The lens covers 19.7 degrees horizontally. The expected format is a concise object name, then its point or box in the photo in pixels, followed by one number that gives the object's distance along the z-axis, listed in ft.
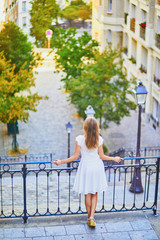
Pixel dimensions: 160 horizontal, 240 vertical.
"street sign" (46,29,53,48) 120.99
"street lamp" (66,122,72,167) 68.59
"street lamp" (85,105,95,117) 63.28
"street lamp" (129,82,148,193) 50.80
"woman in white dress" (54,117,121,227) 24.35
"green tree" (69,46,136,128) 74.90
